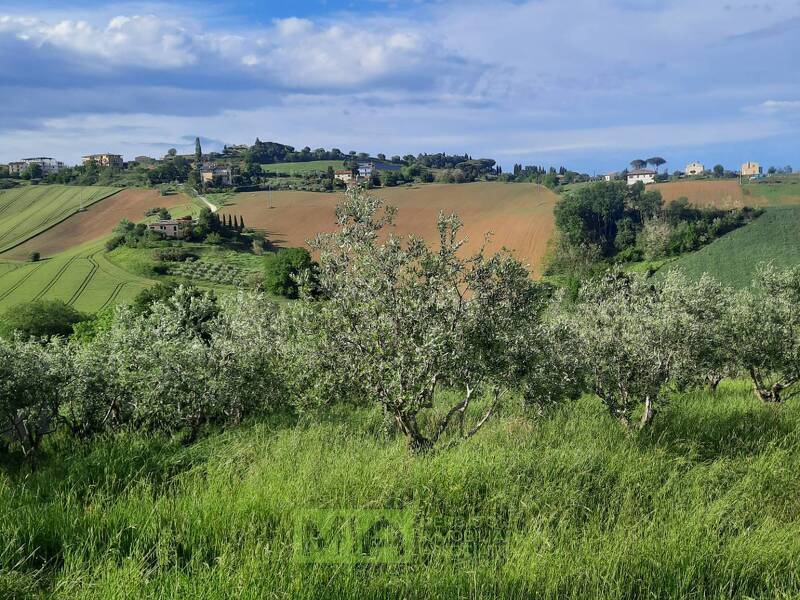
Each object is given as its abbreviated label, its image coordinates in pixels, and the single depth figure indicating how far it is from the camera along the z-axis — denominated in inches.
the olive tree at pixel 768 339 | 740.0
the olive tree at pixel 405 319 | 401.7
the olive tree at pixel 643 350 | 565.3
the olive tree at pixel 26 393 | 533.6
